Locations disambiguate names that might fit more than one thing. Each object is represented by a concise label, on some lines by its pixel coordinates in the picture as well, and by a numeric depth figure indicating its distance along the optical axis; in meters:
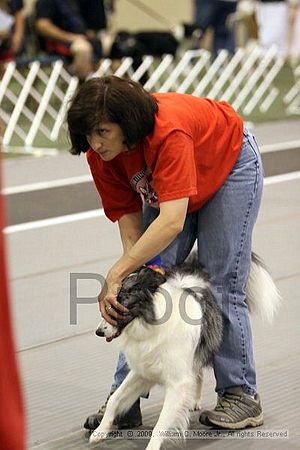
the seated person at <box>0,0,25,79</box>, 19.70
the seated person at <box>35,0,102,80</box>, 20.36
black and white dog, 5.91
